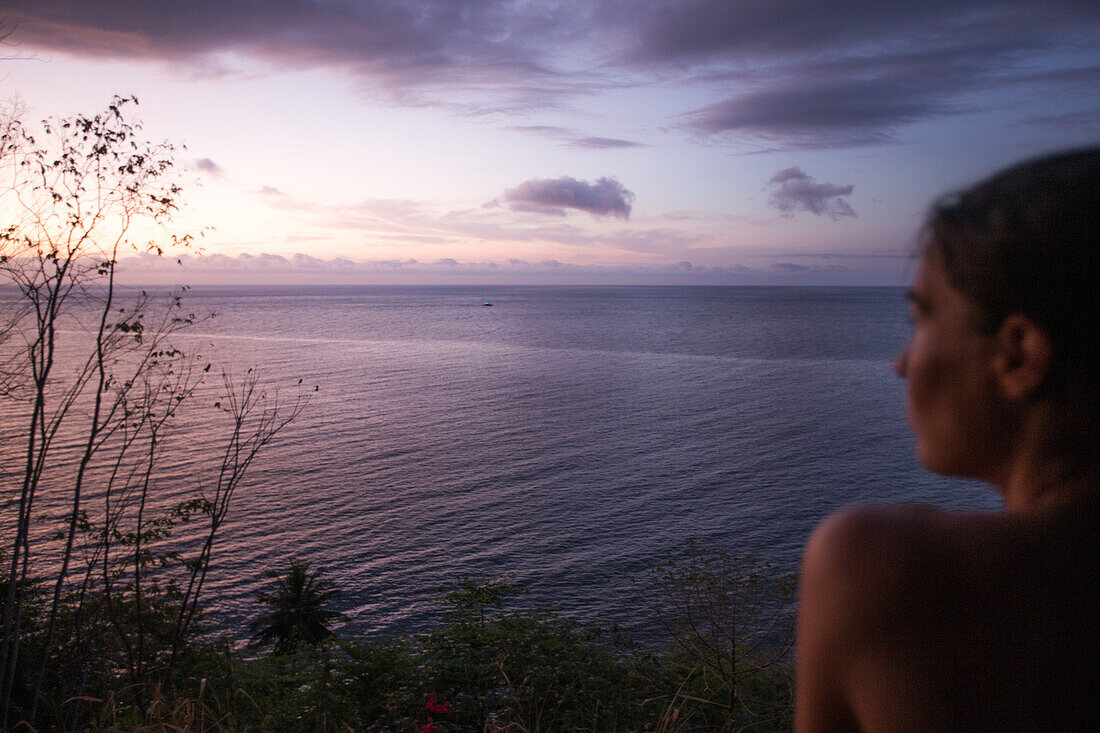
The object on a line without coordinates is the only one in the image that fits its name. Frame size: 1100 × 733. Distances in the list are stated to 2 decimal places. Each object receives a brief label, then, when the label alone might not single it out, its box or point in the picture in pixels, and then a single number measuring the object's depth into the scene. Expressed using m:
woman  0.68
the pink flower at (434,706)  7.47
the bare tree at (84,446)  10.28
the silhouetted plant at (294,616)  24.48
